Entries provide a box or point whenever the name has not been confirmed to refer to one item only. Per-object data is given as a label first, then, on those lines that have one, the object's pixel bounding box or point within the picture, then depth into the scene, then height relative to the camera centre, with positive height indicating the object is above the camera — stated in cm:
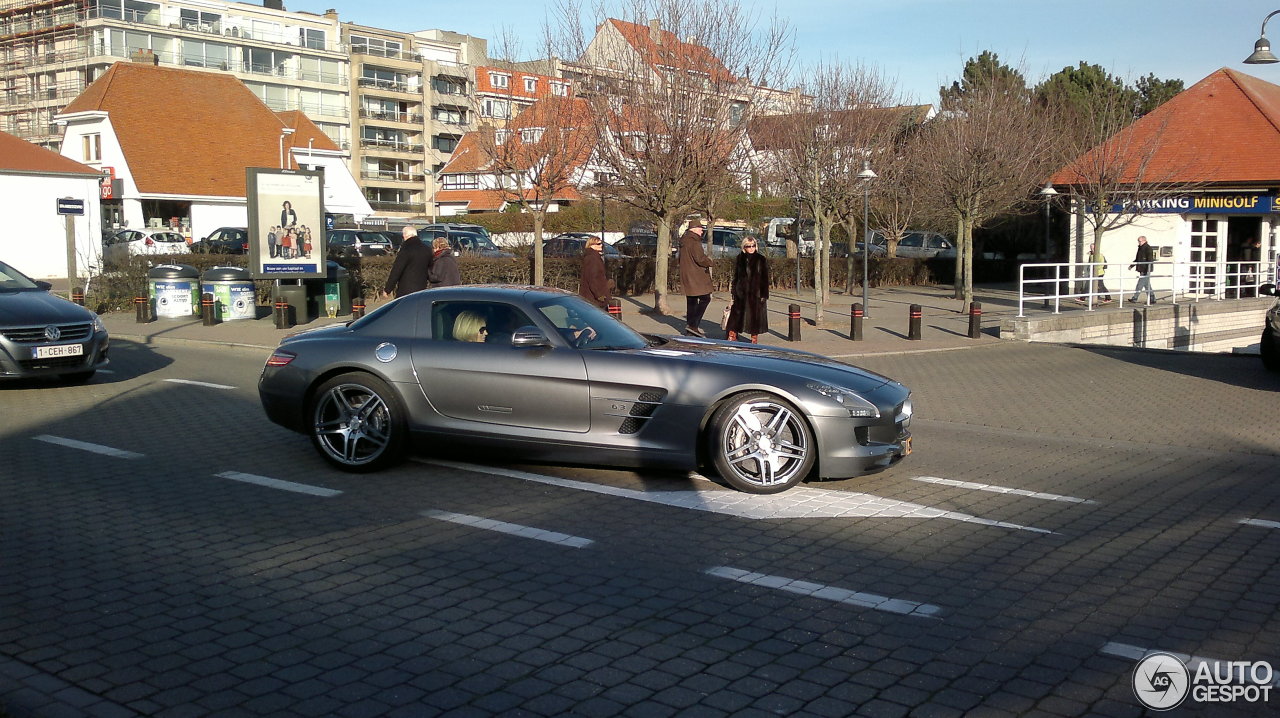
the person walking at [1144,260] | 2692 -13
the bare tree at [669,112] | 2317 +308
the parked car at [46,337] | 1231 -77
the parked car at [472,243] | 3350 +63
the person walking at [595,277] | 1659 -23
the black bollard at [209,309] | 2136 -81
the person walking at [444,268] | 1555 -7
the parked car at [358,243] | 3819 +73
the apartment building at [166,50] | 7544 +1489
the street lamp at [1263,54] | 2181 +383
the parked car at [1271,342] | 1625 -127
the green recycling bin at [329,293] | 2272 -57
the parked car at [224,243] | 3962 +81
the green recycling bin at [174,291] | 2283 -50
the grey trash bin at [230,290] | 2188 -47
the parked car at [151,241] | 4147 +99
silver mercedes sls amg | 768 -93
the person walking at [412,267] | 1583 -5
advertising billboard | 2131 +77
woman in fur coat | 1644 -47
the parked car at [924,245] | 4603 +51
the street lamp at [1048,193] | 3165 +177
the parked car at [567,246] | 3434 +48
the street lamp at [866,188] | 2270 +140
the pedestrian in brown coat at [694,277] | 1747 -26
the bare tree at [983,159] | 2717 +249
